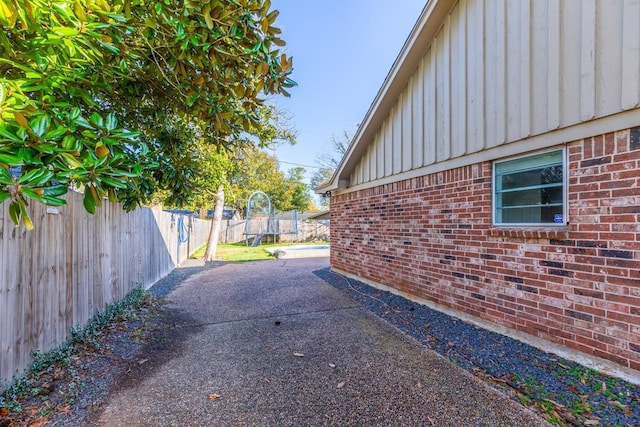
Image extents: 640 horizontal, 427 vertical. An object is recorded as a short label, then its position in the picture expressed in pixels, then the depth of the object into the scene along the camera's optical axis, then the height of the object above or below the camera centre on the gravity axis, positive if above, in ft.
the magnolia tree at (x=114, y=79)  5.77 +4.04
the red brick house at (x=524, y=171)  9.67 +1.79
